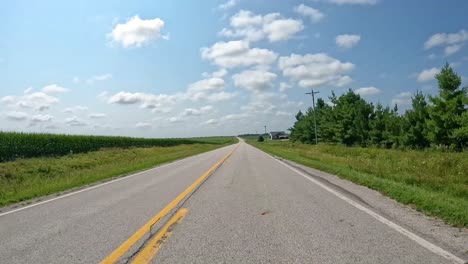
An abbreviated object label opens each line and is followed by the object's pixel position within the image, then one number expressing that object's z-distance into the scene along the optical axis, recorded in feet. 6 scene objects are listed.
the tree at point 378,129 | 154.30
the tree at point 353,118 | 169.17
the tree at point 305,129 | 242.60
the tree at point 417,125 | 122.93
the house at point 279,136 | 609.33
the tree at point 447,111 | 104.47
